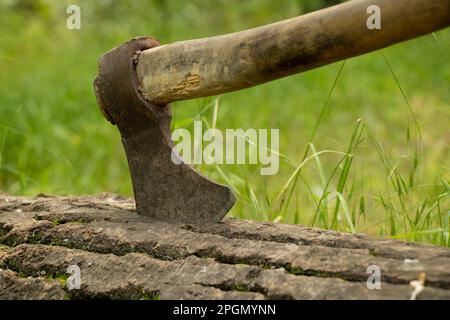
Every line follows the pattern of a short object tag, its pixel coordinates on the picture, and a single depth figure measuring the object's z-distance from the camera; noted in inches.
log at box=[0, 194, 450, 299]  34.5
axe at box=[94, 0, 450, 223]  36.0
